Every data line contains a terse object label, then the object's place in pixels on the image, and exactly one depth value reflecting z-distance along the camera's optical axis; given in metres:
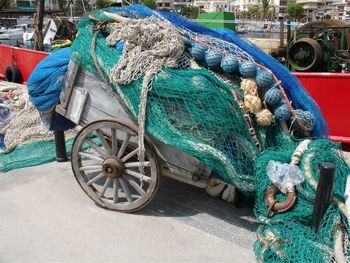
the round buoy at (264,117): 3.06
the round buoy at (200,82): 3.00
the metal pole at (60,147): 4.81
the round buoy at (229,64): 3.16
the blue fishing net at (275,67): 3.36
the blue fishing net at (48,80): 3.77
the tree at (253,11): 86.54
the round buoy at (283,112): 3.11
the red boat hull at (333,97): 5.34
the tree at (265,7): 72.85
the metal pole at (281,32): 12.19
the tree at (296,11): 76.81
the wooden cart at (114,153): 3.30
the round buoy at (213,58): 3.20
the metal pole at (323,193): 2.60
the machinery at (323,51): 10.31
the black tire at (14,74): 9.88
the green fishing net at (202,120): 3.00
